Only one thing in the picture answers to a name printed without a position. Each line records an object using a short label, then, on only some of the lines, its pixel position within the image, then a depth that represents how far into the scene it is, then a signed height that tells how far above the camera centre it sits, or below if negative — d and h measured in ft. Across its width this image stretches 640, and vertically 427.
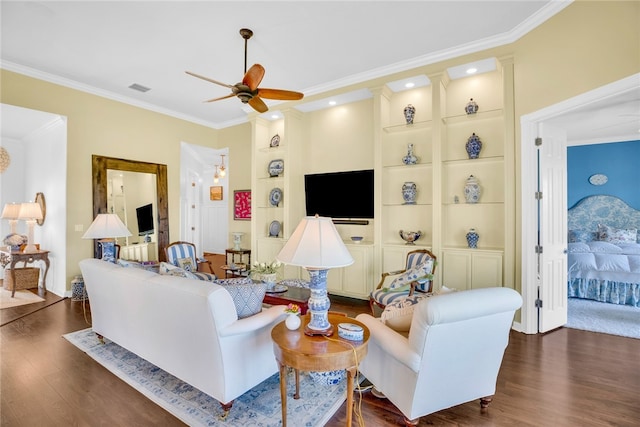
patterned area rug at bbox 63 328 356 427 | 6.68 -4.51
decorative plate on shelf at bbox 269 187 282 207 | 18.69 +1.03
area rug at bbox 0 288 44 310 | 14.73 -4.26
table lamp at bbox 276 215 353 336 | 6.18 -0.90
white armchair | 5.56 -2.74
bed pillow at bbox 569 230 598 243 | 20.11 -1.69
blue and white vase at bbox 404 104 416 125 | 14.57 +4.74
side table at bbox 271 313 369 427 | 5.58 -2.63
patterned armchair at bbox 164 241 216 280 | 14.52 -2.07
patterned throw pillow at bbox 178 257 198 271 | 14.28 -2.34
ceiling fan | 10.35 +4.47
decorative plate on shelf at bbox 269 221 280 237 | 18.45 -0.95
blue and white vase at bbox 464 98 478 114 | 13.19 +4.52
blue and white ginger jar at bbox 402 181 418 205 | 14.65 +0.93
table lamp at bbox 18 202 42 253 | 17.03 +0.03
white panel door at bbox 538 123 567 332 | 11.43 -0.71
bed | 14.37 -2.20
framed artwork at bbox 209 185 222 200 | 30.55 +2.16
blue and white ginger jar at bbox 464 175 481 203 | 13.14 +0.93
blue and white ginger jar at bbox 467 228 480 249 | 12.97 -1.17
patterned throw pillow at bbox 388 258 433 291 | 10.96 -2.31
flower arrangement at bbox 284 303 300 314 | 6.67 -2.15
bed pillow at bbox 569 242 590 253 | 16.56 -2.03
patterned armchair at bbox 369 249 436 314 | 11.03 -2.63
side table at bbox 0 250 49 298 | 16.02 -2.28
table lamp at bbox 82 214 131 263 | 11.91 -0.52
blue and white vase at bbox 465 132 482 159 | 13.03 +2.81
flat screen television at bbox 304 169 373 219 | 15.76 +1.03
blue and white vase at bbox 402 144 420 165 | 14.52 +2.59
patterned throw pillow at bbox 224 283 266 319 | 7.23 -2.04
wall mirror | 17.02 +1.68
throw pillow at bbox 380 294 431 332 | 6.88 -2.37
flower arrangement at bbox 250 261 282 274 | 12.01 -2.18
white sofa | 6.40 -2.75
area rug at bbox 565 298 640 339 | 11.66 -4.53
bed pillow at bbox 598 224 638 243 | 18.57 -1.50
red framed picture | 21.43 +0.67
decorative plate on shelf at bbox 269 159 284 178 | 18.52 +2.81
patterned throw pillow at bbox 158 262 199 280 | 8.45 -1.63
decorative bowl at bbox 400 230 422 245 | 14.32 -1.14
